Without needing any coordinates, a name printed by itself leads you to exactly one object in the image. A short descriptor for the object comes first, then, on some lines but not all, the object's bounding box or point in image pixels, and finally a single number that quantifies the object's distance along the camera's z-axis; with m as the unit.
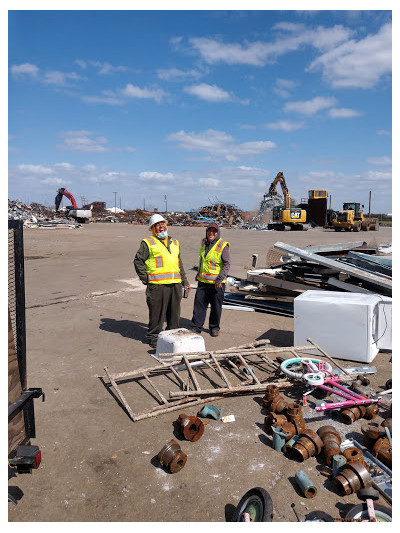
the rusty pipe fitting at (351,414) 3.94
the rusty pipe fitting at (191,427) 3.66
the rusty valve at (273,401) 4.03
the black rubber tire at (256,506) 2.61
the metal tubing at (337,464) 3.12
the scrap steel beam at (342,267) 7.22
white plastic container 5.29
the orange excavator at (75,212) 41.02
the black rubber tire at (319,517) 2.72
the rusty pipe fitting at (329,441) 3.33
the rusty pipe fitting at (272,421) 3.76
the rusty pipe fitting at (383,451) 3.27
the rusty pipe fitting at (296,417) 3.70
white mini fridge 5.38
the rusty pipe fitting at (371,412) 4.01
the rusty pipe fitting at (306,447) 3.38
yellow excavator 36.16
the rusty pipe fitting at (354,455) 3.19
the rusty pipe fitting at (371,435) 3.47
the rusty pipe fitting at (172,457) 3.22
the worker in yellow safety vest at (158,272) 6.00
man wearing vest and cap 6.60
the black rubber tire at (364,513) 2.63
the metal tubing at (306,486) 2.93
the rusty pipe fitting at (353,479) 2.95
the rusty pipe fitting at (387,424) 3.71
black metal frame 3.09
